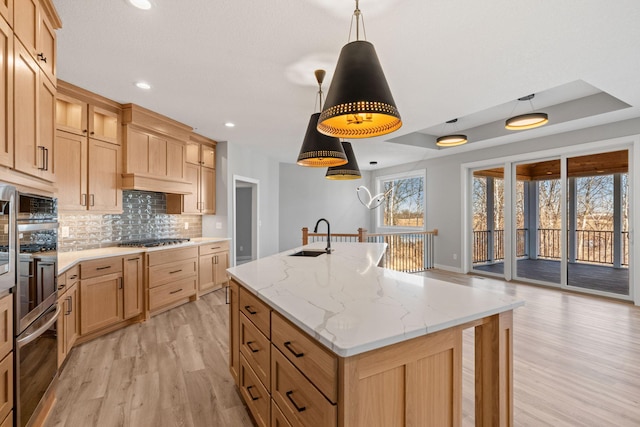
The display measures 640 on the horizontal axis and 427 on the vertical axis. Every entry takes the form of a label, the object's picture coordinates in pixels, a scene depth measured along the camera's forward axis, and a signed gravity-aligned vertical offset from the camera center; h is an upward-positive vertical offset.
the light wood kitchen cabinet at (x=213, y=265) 4.52 -0.80
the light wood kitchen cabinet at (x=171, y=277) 3.66 -0.81
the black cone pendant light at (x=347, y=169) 3.24 +0.47
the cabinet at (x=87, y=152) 3.04 +0.64
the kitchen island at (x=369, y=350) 1.03 -0.53
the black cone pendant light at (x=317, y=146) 2.26 +0.50
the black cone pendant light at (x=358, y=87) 1.39 +0.58
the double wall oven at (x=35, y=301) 1.54 -0.50
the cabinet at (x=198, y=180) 4.57 +0.53
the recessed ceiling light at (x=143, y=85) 3.00 +1.26
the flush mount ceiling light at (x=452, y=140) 4.77 +1.14
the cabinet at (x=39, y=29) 1.56 +1.01
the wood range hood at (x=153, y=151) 3.64 +0.79
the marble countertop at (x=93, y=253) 2.62 -0.41
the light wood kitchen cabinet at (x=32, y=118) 1.55 +0.53
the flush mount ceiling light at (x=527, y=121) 3.63 +1.11
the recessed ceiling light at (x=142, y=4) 1.85 +1.27
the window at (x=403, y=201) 7.45 +0.33
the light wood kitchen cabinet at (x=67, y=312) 2.43 -0.84
